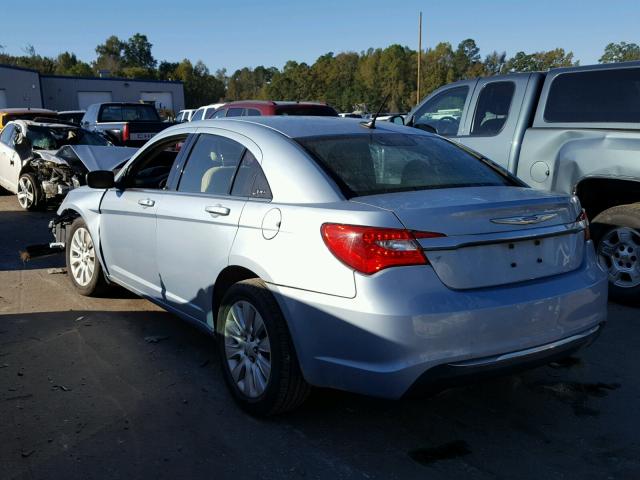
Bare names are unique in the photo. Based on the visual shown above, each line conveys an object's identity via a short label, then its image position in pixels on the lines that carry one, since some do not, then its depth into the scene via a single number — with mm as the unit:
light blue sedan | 2818
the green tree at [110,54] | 139375
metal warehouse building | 42500
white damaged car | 9969
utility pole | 46634
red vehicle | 10406
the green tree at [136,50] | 159250
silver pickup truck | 5453
